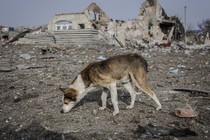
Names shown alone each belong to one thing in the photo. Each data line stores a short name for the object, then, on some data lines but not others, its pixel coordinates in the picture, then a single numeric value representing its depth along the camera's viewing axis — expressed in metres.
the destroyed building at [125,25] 29.03
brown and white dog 6.17
